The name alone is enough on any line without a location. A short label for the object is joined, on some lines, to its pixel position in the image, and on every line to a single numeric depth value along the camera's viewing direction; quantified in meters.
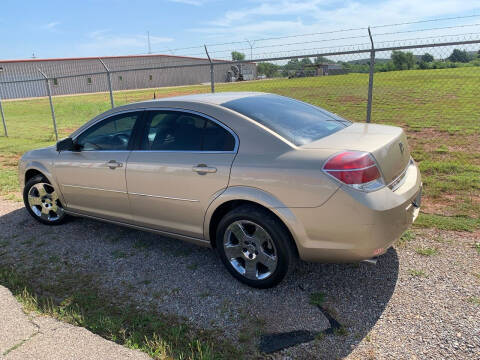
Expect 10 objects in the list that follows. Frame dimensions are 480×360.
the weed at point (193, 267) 3.70
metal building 38.19
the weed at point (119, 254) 4.02
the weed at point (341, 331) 2.66
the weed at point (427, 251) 3.67
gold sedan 2.77
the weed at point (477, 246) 3.70
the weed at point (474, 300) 2.91
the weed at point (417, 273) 3.33
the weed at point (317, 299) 3.03
